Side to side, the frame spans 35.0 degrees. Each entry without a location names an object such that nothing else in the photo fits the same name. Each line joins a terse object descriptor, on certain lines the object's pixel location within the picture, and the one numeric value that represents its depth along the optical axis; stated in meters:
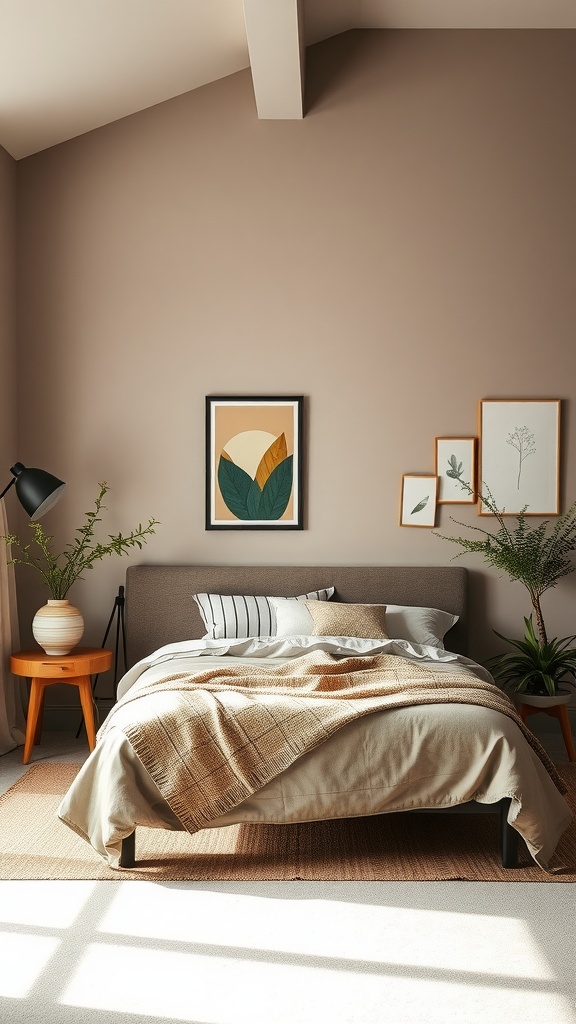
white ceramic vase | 4.58
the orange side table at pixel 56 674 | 4.45
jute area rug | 3.11
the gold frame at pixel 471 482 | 5.13
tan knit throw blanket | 3.06
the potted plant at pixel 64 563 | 4.59
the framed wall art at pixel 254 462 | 5.14
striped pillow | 4.69
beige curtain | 4.71
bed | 3.07
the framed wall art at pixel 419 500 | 5.13
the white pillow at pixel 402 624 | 4.60
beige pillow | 4.45
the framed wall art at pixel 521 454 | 5.11
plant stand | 4.64
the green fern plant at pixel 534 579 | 4.73
